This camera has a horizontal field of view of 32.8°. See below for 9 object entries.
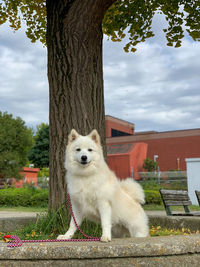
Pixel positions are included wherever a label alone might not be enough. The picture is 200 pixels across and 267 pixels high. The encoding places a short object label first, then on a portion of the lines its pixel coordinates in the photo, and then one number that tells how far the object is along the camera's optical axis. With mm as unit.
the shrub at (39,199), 16953
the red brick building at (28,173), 39969
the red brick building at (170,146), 47125
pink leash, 3091
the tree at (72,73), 4961
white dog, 3527
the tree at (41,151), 52344
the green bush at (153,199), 16156
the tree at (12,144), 36875
